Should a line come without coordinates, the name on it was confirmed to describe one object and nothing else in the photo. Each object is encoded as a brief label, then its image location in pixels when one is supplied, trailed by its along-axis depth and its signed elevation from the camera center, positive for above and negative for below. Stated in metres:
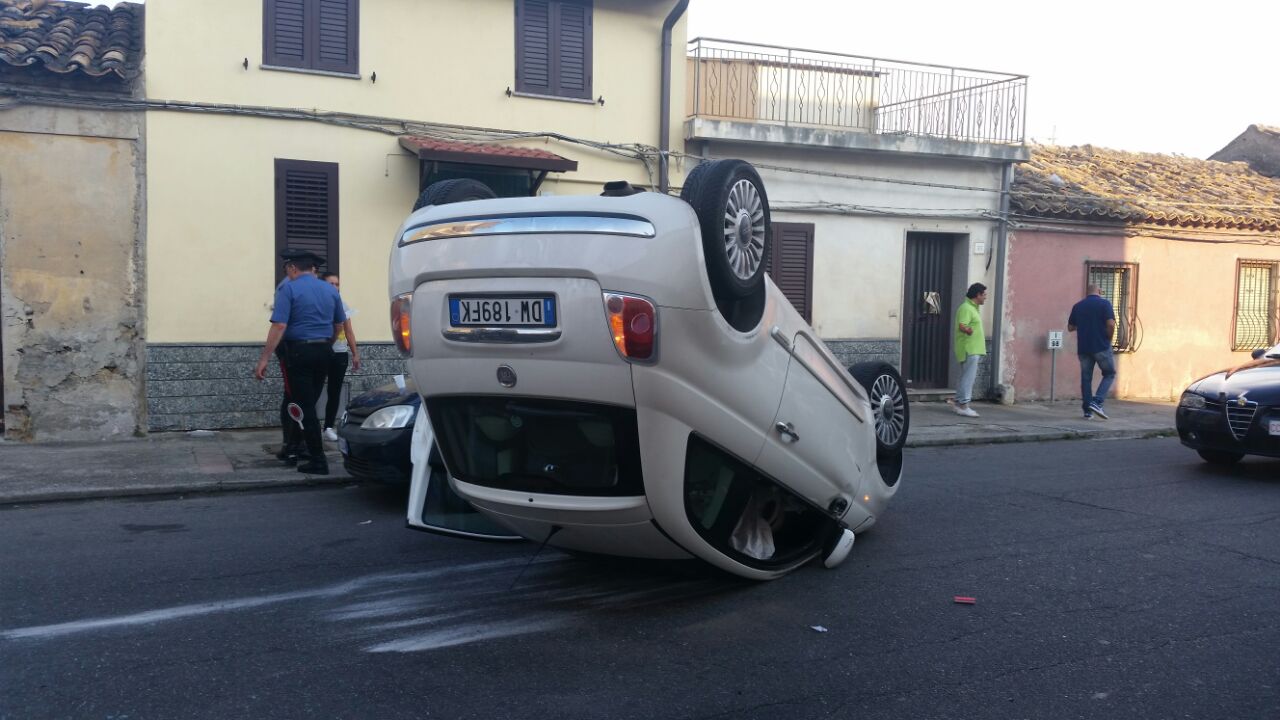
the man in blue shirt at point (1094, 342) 13.97 -0.41
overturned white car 4.11 -0.27
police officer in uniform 8.46 -0.40
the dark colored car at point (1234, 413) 8.96 -0.87
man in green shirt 13.57 -0.46
